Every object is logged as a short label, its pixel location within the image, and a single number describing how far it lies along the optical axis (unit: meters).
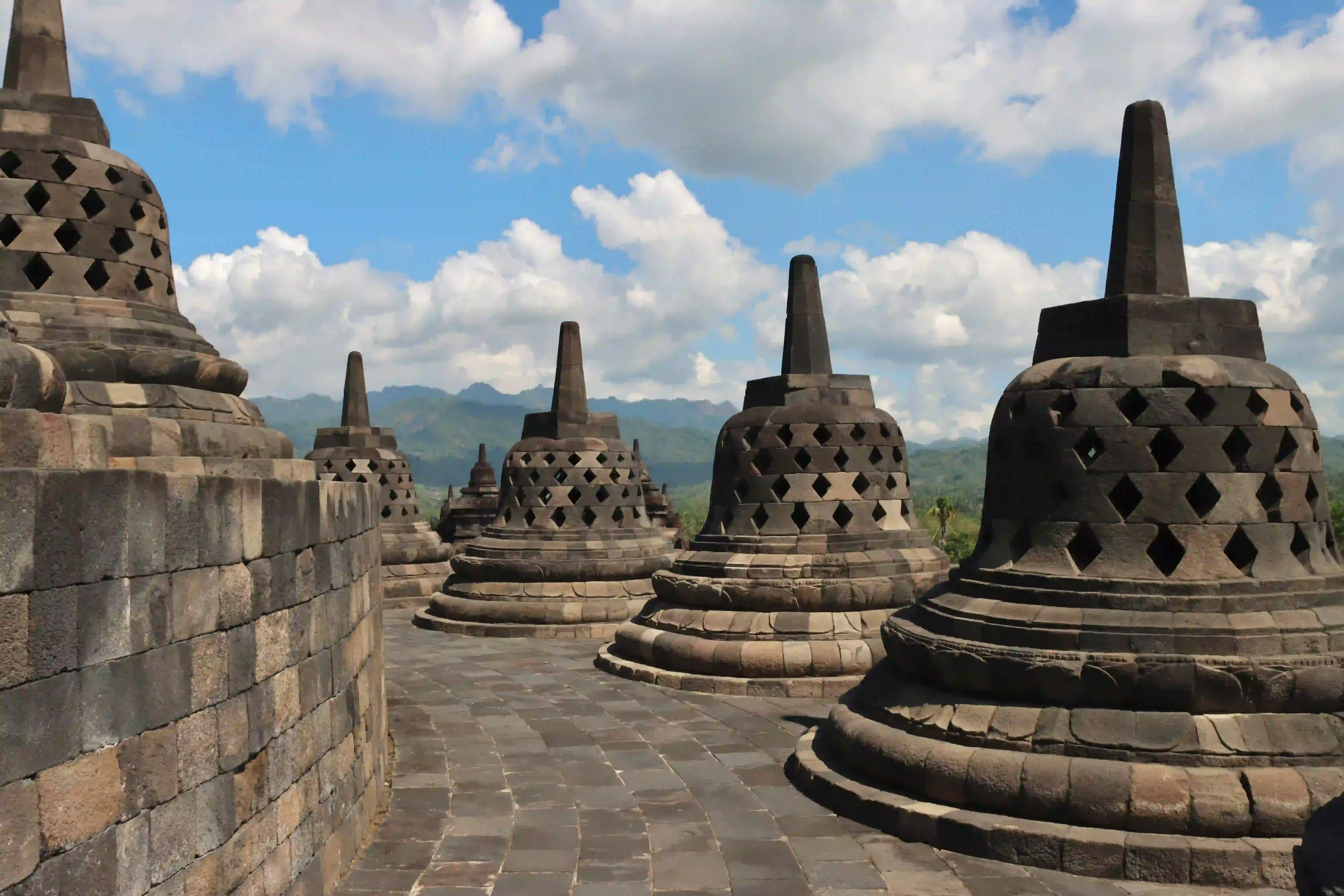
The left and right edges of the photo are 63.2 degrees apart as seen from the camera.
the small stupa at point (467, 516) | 23.91
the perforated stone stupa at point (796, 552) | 11.04
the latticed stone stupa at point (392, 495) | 19.16
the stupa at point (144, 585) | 3.34
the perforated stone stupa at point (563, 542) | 15.25
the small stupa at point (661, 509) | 27.89
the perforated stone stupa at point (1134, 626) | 5.83
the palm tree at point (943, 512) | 54.44
